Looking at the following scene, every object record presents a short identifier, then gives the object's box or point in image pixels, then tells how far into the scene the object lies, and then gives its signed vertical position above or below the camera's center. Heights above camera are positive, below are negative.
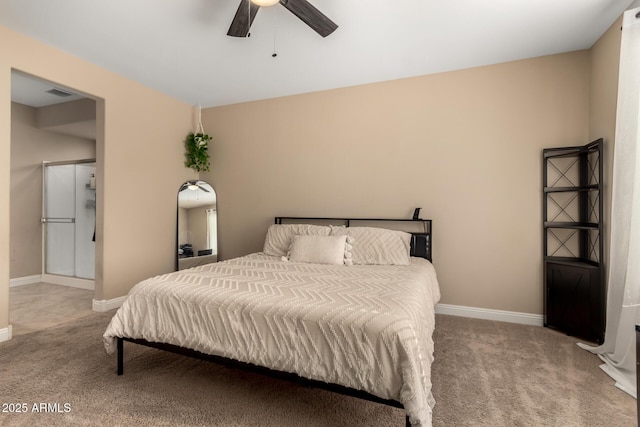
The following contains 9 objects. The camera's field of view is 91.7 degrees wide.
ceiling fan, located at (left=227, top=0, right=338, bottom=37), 1.93 +1.26
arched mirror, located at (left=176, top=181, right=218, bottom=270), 4.36 -0.27
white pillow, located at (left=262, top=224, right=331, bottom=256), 3.39 -0.31
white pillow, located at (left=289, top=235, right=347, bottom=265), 2.93 -0.41
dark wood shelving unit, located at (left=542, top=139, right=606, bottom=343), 2.56 -0.26
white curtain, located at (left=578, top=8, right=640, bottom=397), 2.00 -0.08
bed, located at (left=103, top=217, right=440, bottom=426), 1.37 -0.61
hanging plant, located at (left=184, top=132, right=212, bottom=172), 4.38 +0.78
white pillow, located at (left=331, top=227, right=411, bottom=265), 2.96 -0.37
